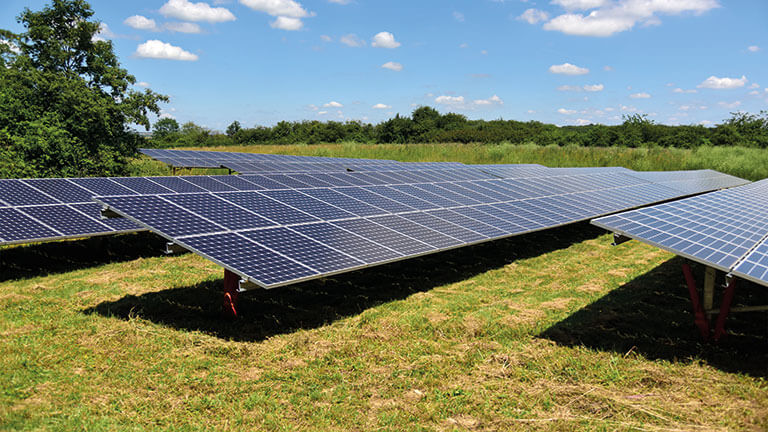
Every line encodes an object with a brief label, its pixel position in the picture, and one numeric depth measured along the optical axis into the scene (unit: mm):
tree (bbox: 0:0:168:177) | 18719
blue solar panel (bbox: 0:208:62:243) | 10266
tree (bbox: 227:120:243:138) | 118625
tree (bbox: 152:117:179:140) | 112538
